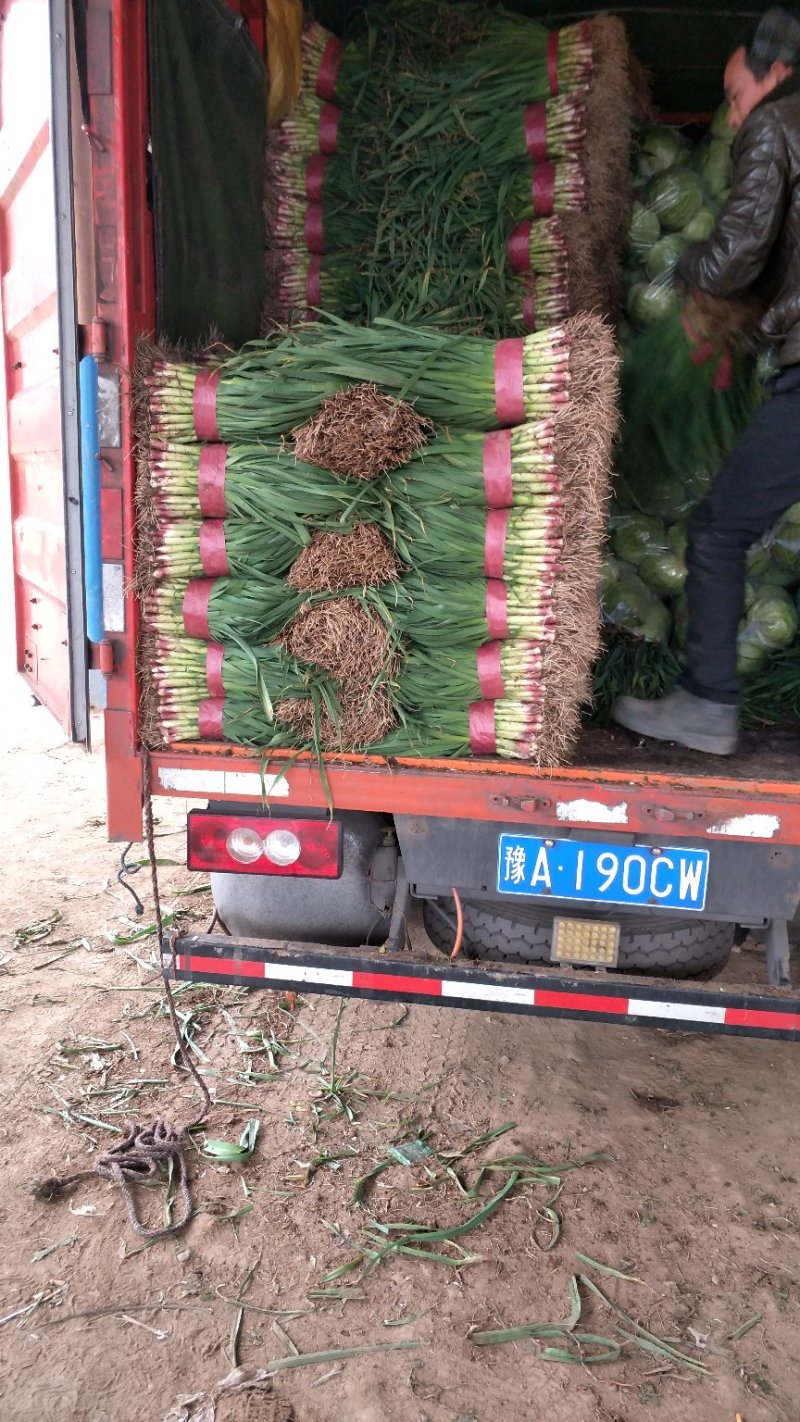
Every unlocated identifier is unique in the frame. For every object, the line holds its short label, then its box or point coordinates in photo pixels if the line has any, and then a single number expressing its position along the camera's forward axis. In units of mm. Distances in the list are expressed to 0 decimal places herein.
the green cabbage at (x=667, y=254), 3318
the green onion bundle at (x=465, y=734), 2240
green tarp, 2410
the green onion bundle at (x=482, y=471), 2129
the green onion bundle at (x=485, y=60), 3162
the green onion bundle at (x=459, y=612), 2207
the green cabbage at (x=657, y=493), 3336
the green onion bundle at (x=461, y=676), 2225
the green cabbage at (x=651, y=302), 3322
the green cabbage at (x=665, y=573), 3223
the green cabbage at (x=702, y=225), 3299
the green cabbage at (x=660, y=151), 3424
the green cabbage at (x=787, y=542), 3160
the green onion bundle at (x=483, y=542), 2164
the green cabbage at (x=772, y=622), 3109
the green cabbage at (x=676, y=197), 3318
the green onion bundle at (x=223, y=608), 2303
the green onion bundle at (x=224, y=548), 2281
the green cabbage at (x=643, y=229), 3375
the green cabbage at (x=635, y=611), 3119
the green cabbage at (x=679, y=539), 3273
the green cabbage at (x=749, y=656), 3145
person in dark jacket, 2537
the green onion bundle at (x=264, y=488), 2238
